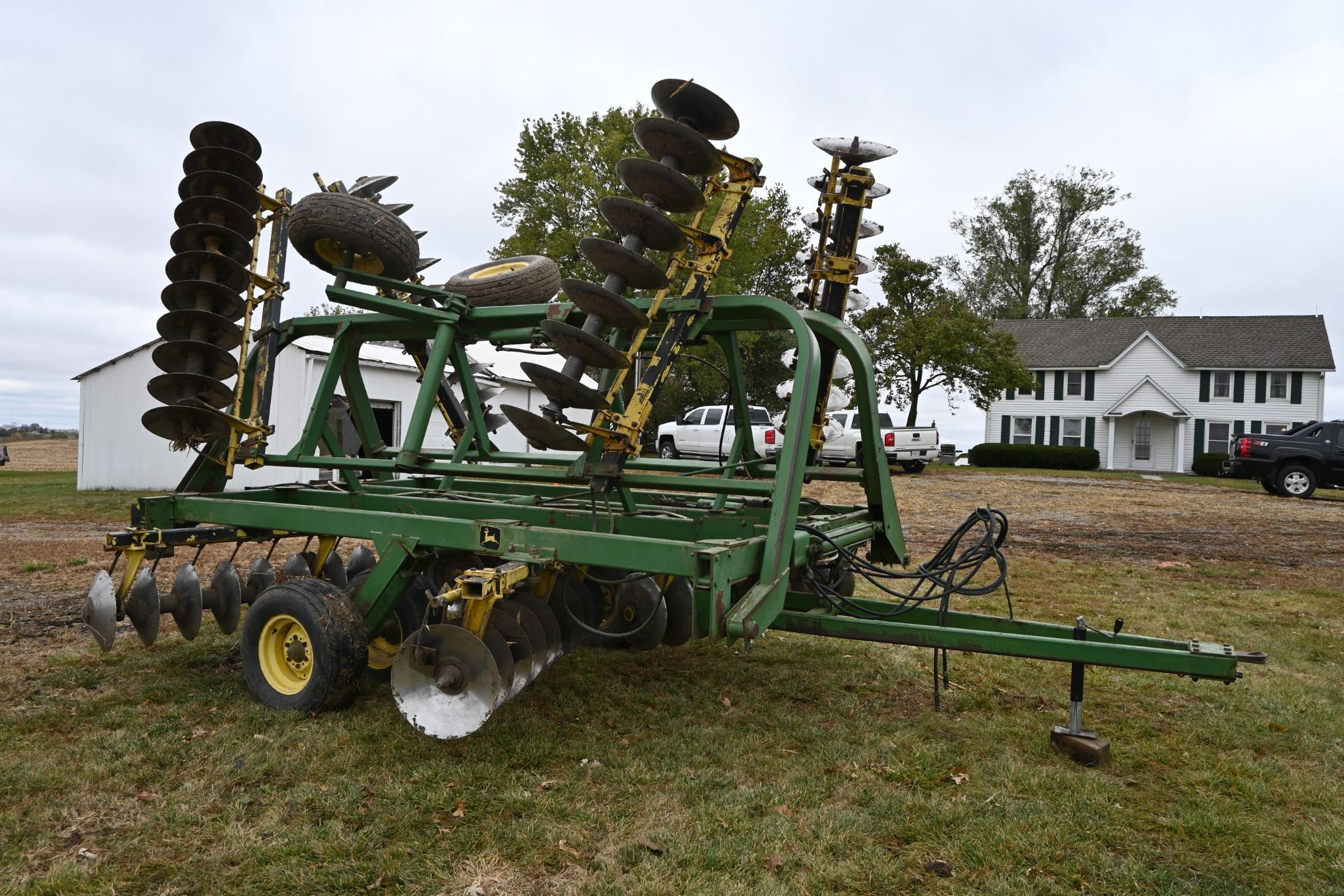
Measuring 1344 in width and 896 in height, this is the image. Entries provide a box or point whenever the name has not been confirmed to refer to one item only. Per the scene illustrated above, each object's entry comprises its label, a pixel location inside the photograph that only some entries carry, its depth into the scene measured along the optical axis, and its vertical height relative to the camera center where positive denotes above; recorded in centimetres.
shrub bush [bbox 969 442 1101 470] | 3128 +57
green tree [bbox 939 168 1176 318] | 4350 +1048
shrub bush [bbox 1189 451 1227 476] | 2931 +51
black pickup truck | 1891 +49
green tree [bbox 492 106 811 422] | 2695 +794
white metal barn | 1748 +39
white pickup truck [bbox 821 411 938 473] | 2283 +53
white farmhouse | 3272 +349
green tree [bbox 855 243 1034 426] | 2842 +410
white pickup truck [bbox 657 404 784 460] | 2439 +67
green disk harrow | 370 -16
